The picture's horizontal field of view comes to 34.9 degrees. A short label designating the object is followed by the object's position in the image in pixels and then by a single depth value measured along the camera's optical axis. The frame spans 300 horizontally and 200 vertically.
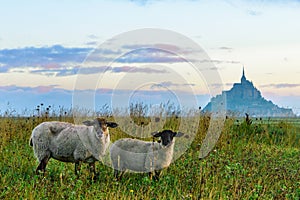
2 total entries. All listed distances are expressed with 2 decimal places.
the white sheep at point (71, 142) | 10.55
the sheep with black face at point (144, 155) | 10.38
